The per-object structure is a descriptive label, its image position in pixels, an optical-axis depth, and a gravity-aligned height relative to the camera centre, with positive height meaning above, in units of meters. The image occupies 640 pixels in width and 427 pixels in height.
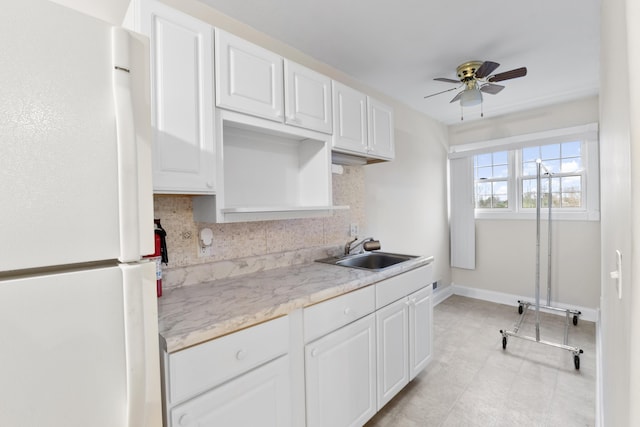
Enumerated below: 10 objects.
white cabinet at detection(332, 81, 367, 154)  2.03 +0.65
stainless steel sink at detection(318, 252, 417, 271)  2.27 -0.43
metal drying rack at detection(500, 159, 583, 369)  2.40 -1.21
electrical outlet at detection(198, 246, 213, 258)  1.69 -0.24
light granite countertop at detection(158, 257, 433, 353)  1.05 -0.42
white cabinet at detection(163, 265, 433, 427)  1.02 -0.71
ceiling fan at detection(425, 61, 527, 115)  2.32 +1.07
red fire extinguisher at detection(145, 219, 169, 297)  1.39 -0.20
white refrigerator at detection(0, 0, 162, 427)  0.58 -0.02
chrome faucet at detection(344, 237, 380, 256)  2.36 -0.31
